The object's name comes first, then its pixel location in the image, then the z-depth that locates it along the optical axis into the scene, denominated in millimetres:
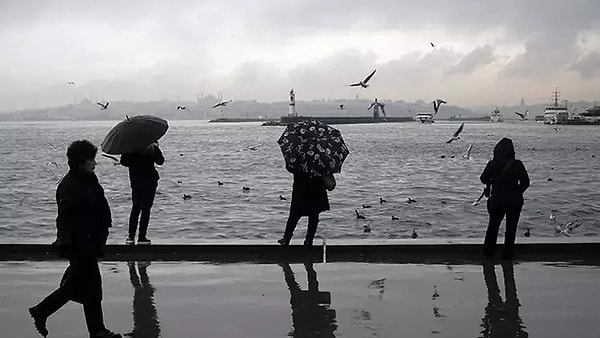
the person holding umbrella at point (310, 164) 9102
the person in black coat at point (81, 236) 5555
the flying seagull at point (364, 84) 20809
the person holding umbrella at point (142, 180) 9367
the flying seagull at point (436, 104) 25216
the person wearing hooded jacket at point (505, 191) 8914
